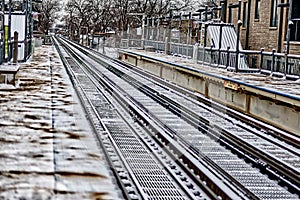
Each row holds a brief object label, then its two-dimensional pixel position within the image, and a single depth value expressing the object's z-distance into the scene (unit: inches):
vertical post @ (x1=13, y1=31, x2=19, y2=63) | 927.4
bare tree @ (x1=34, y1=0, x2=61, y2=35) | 3983.8
